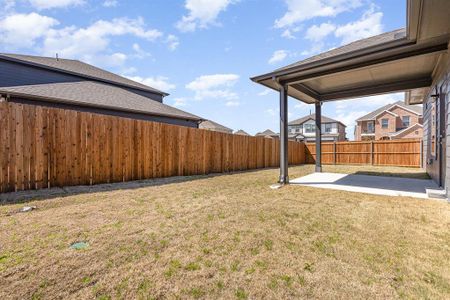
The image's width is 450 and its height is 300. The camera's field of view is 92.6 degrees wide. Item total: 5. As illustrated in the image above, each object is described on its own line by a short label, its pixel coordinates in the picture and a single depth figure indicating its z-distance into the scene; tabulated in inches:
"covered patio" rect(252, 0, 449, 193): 151.6
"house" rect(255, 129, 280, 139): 1764.3
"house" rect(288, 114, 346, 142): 1416.1
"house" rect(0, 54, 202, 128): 329.1
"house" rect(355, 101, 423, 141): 1115.3
